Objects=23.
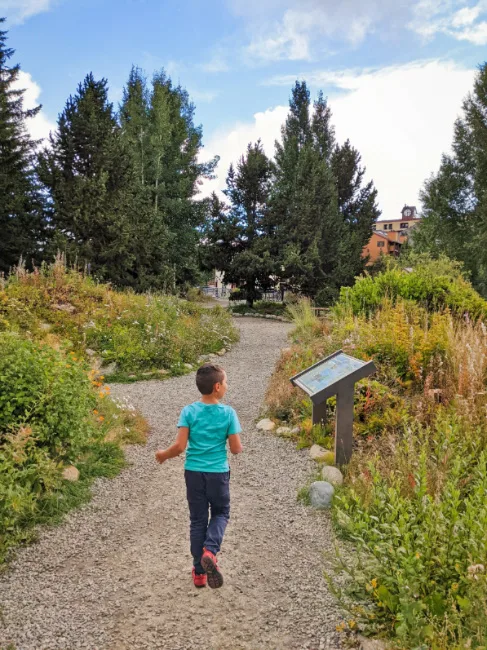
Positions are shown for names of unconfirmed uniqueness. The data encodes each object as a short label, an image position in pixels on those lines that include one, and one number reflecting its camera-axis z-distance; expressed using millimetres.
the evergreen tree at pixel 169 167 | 25286
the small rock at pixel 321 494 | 3932
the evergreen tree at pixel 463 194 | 28938
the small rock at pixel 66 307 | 10269
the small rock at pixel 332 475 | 4234
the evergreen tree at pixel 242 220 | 21250
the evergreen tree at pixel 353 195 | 29156
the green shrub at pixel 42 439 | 3525
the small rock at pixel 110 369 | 8913
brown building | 59969
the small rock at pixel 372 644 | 2234
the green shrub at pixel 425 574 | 2137
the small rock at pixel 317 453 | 4925
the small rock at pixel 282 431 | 5809
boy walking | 2941
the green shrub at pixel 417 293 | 10352
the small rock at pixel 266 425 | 6123
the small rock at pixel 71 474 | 4184
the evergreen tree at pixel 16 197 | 17797
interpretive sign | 4219
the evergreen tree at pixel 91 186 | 16750
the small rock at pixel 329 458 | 4716
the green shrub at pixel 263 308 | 21392
